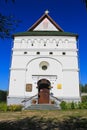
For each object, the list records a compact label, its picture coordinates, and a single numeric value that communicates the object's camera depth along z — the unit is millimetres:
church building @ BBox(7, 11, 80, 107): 13835
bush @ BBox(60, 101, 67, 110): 12085
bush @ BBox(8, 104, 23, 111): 11234
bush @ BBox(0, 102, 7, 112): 11094
